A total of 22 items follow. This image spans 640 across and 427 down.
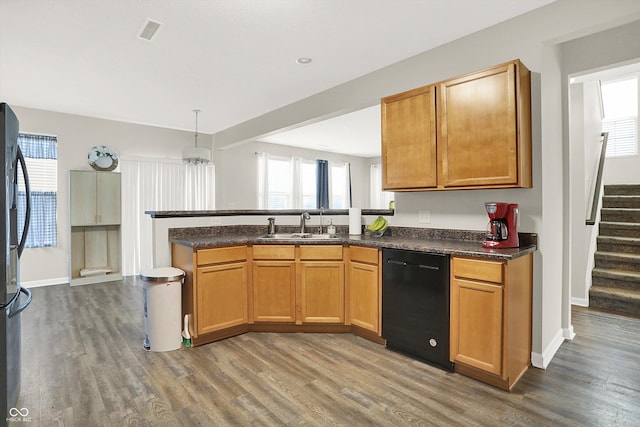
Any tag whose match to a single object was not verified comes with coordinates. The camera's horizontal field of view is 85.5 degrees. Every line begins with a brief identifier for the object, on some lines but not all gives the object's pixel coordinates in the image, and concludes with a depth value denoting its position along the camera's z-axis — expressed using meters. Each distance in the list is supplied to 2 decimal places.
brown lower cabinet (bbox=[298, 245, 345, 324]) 3.19
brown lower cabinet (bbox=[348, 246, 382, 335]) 2.92
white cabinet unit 5.25
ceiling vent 2.70
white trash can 2.86
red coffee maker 2.41
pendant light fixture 5.02
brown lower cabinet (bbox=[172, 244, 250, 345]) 2.93
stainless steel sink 3.53
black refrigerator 1.80
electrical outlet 3.19
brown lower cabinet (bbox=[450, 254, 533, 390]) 2.18
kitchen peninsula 2.39
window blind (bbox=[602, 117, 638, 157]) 6.00
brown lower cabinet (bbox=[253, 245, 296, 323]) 3.22
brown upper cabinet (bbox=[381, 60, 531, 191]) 2.36
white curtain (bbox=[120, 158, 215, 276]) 5.94
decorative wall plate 5.54
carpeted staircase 3.80
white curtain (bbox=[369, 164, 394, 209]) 10.14
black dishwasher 2.45
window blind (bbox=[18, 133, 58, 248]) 5.11
